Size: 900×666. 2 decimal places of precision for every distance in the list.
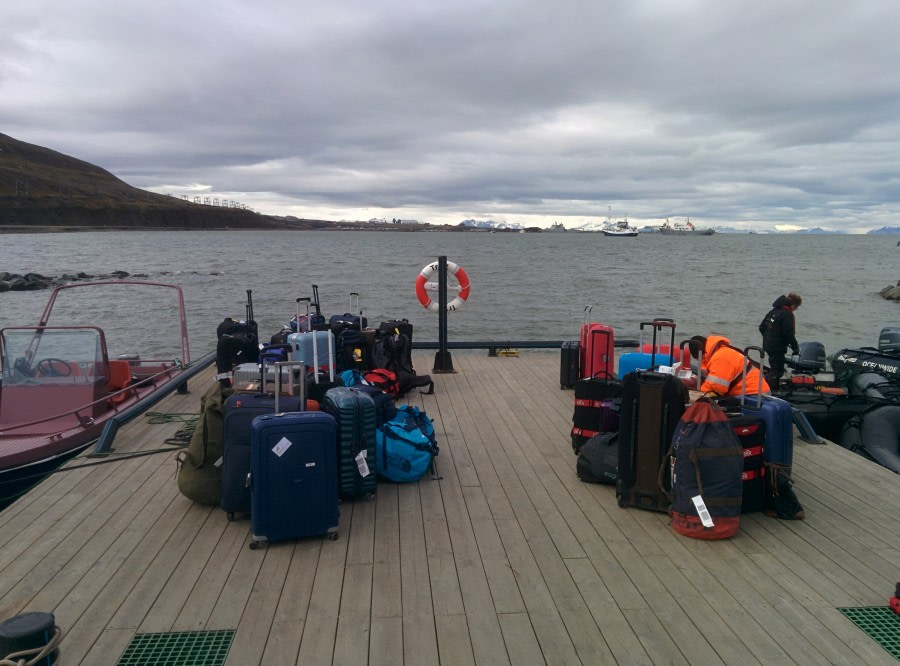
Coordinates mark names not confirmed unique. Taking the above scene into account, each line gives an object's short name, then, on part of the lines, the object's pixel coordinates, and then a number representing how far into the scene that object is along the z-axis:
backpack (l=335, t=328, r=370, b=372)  7.88
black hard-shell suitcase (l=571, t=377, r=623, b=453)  5.27
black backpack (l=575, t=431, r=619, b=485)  4.84
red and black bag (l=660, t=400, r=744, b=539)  3.97
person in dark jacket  8.32
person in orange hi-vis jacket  5.30
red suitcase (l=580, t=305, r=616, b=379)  7.67
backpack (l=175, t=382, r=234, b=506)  4.34
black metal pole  8.89
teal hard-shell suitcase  4.47
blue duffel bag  4.95
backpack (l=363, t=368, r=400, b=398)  7.02
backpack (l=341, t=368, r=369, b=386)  6.58
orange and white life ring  9.55
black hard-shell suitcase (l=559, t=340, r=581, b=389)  7.86
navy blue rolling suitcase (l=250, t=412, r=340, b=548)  3.82
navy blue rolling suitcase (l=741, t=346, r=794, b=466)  4.57
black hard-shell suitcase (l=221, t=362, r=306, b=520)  4.08
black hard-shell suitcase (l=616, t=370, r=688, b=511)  4.36
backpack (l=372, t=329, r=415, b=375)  7.91
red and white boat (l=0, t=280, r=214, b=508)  5.90
